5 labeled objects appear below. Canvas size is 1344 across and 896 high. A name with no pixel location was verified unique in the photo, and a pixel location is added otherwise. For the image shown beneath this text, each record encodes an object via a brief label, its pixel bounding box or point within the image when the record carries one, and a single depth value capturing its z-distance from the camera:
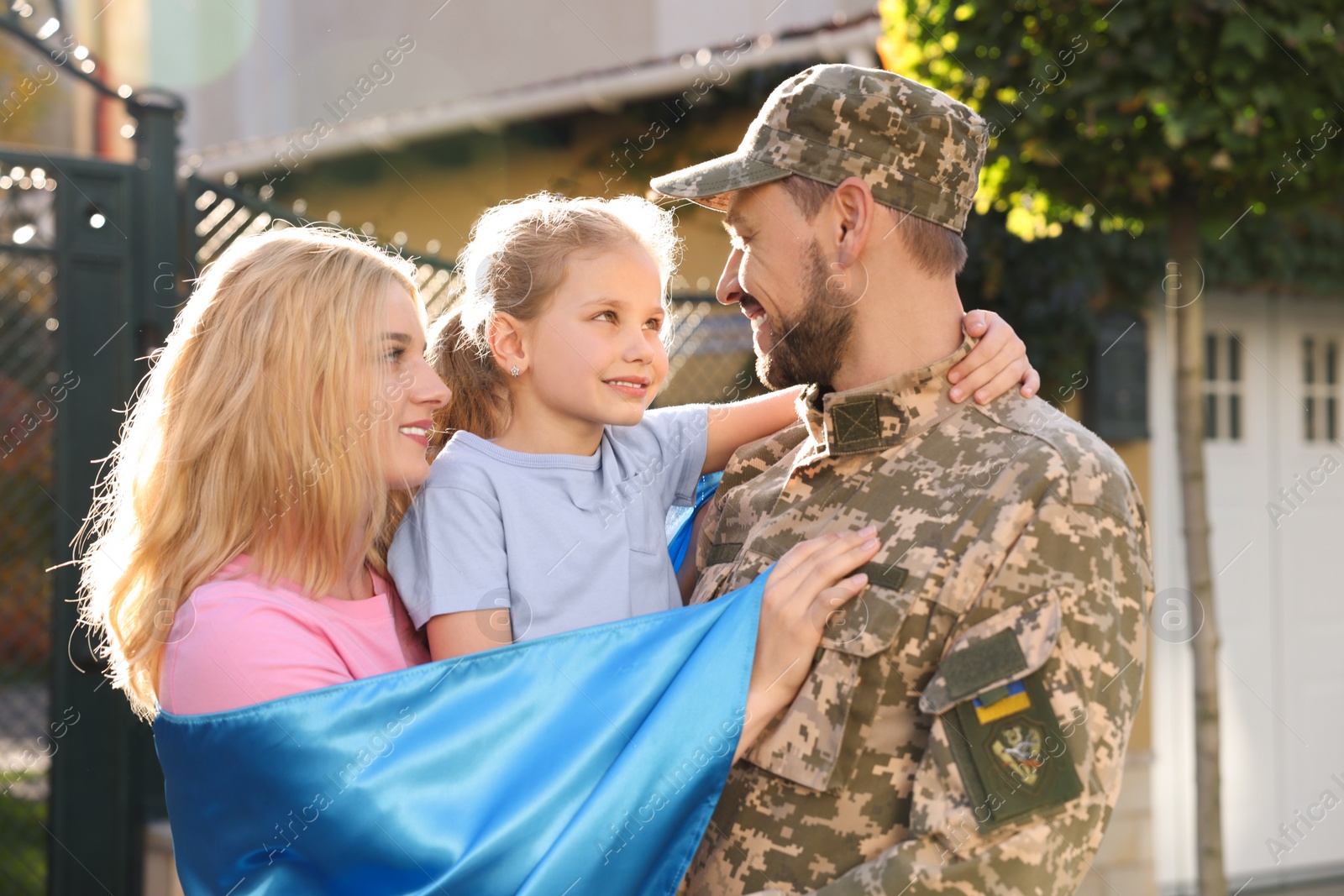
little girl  2.18
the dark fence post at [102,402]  3.77
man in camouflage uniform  1.72
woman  1.88
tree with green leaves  3.52
